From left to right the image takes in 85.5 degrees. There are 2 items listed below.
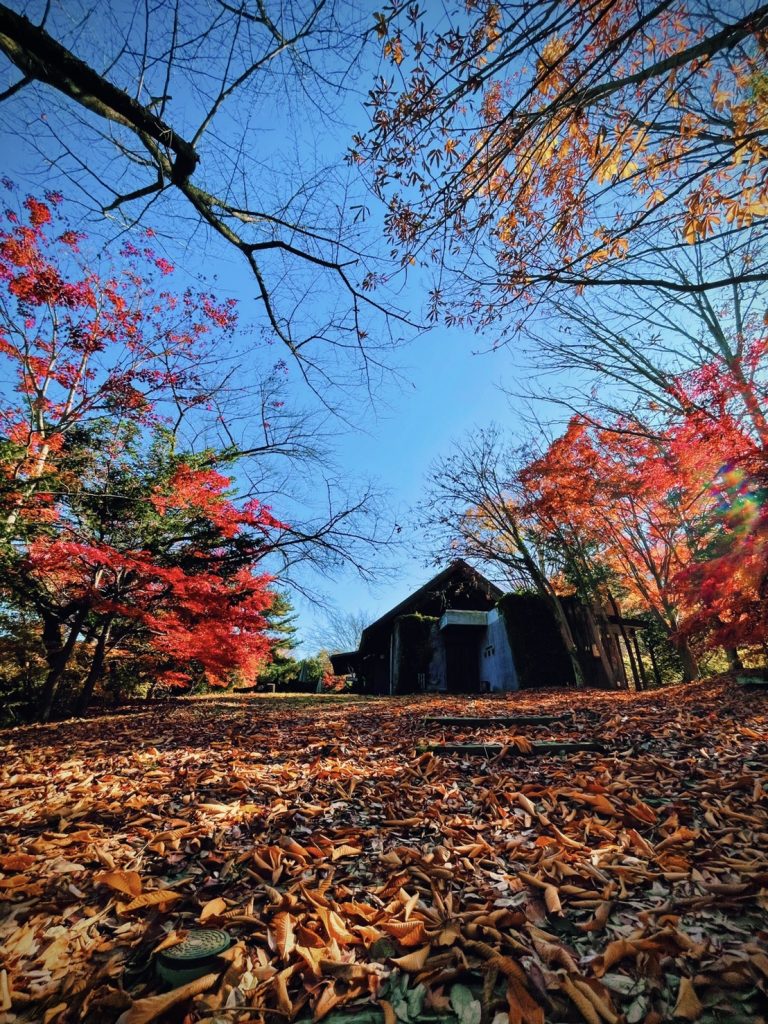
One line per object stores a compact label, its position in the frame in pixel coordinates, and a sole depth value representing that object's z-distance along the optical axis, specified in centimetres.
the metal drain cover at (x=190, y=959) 170
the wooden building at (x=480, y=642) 1338
